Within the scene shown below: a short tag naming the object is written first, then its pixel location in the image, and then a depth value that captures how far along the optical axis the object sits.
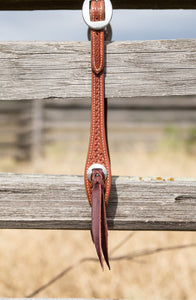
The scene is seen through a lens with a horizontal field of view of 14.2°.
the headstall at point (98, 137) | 1.13
